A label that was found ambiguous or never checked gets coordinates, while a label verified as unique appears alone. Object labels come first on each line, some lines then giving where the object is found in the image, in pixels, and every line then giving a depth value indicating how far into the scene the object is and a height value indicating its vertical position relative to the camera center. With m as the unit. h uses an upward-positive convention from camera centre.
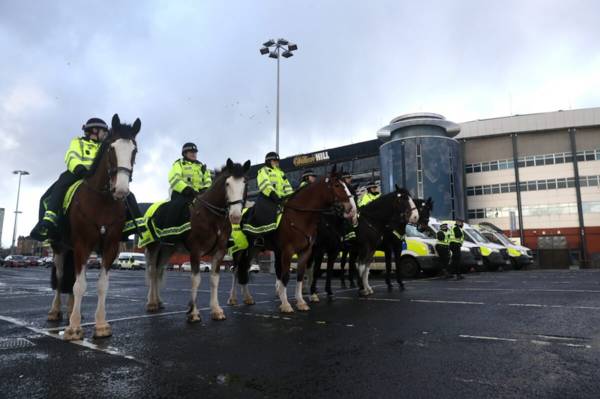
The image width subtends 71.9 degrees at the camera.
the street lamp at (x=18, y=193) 65.12 +10.22
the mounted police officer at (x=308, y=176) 10.98 +2.17
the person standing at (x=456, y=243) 16.02 +0.58
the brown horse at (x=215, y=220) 6.64 +0.61
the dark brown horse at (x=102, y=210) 5.26 +0.62
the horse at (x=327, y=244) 9.49 +0.32
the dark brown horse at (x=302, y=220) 7.97 +0.72
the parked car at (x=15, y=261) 53.22 -0.63
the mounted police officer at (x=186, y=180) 7.27 +1.48
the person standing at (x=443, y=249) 15.92 +0.35
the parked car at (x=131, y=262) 48.68 -0.61
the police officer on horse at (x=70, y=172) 5.86 +1.20
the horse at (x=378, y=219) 10.46 +1.00
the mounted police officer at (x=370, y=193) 13.43 +2.12
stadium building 50.97 +11.47
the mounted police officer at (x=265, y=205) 8.23 +1.04
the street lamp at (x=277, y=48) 27.83 +14.12
